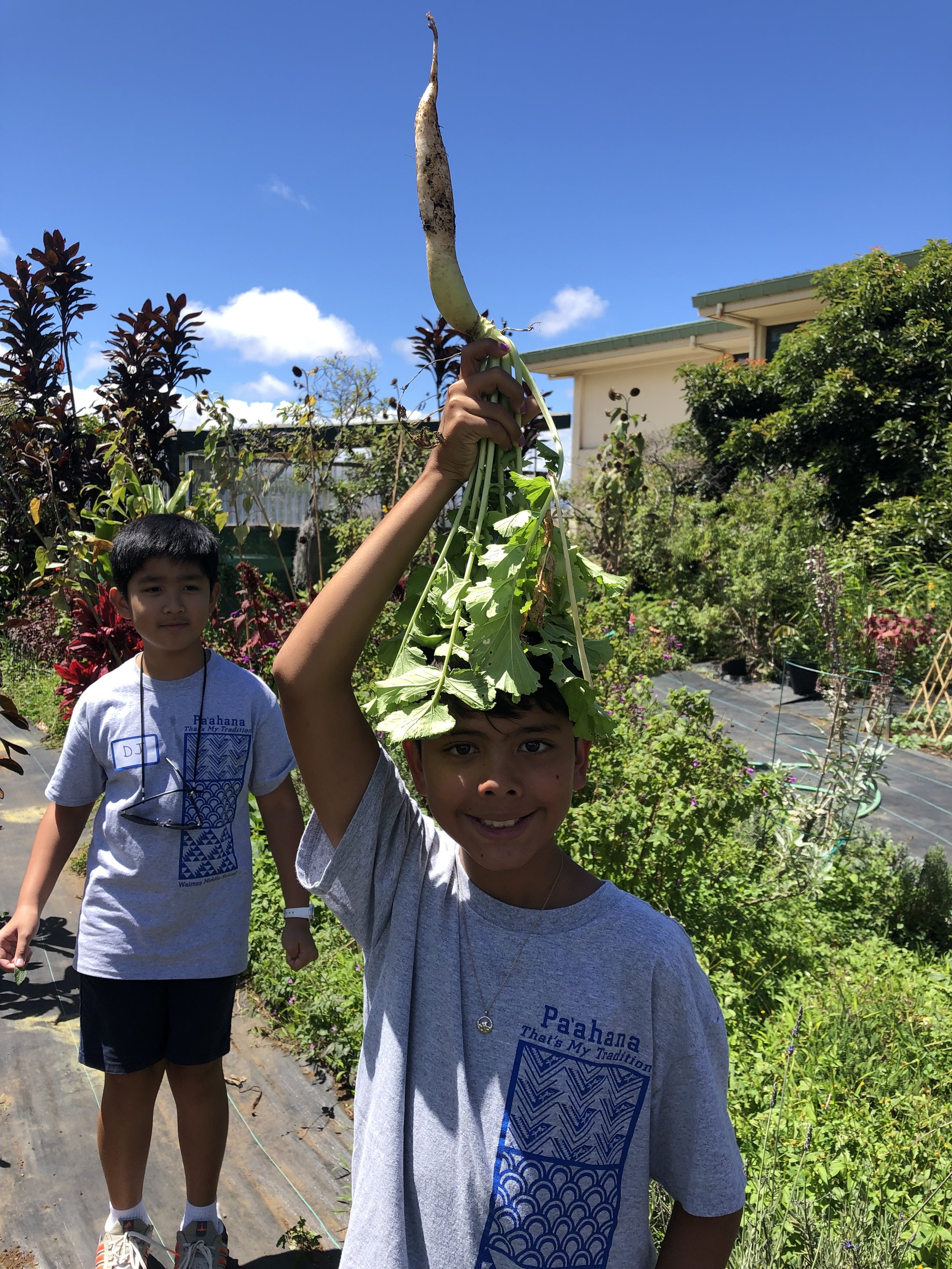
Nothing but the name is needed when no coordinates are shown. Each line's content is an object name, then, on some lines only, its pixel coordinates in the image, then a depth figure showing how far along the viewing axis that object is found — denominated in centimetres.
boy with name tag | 206
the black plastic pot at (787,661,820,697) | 908
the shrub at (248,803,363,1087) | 300
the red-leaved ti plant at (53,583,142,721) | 436
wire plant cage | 453
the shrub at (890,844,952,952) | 398
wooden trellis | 827
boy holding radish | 111
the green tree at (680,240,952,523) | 1138
